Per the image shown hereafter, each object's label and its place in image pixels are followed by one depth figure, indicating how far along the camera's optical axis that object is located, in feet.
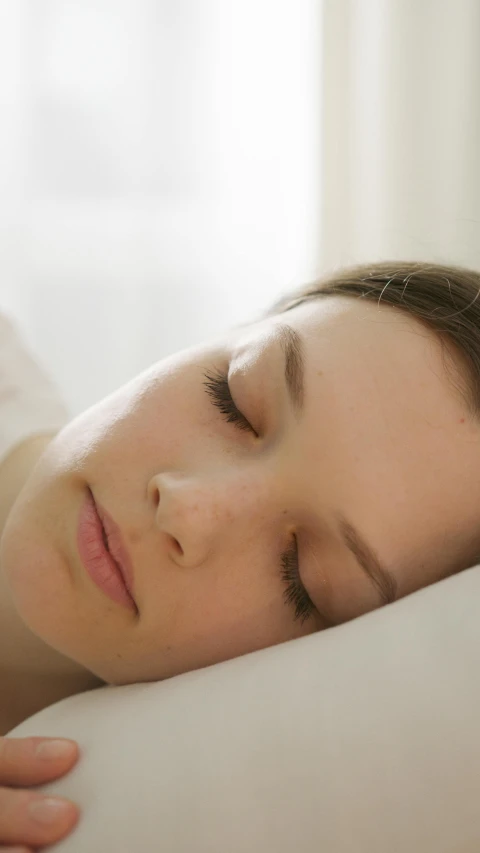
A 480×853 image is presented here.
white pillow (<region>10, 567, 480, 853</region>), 1.47
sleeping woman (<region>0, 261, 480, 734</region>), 1.67
